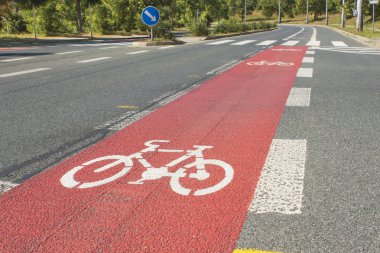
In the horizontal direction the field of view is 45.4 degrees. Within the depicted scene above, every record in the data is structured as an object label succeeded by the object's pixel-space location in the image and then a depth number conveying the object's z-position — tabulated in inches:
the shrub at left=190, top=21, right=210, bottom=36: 1176.2
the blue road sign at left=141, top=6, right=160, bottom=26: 783.1
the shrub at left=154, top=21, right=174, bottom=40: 929.5
